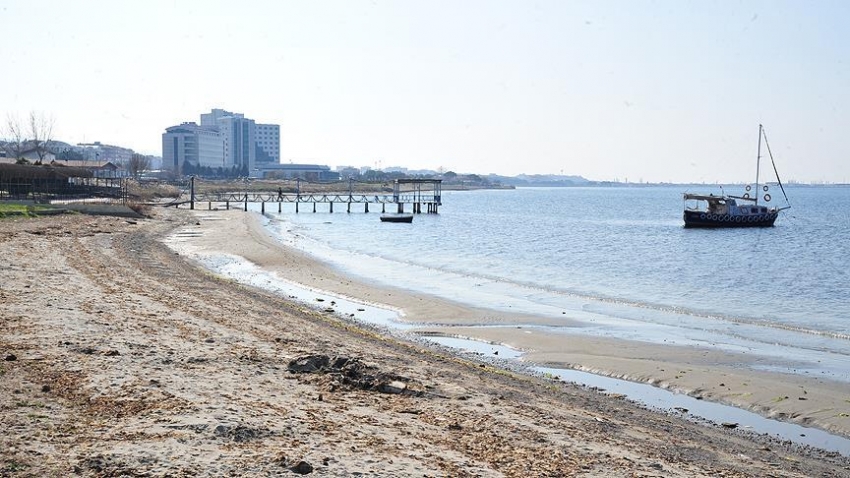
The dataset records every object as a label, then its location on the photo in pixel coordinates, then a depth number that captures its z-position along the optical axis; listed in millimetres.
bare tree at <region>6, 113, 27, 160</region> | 90912
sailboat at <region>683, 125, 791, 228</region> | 72938
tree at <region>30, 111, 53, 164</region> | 90619
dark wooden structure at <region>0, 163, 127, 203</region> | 57594
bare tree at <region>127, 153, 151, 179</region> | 148625
